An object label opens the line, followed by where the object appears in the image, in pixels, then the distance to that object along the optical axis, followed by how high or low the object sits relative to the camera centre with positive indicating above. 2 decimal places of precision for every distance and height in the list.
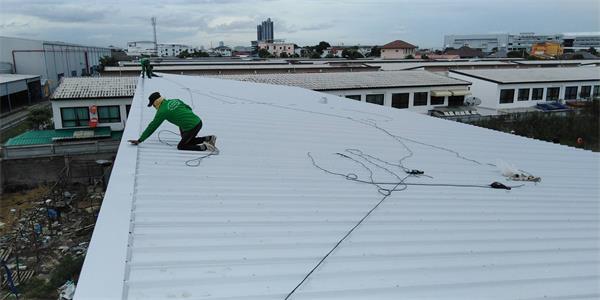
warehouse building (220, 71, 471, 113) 21.69 -1.09
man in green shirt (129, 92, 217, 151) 5.09 -0.68
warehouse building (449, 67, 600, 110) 25.09 -1.30
